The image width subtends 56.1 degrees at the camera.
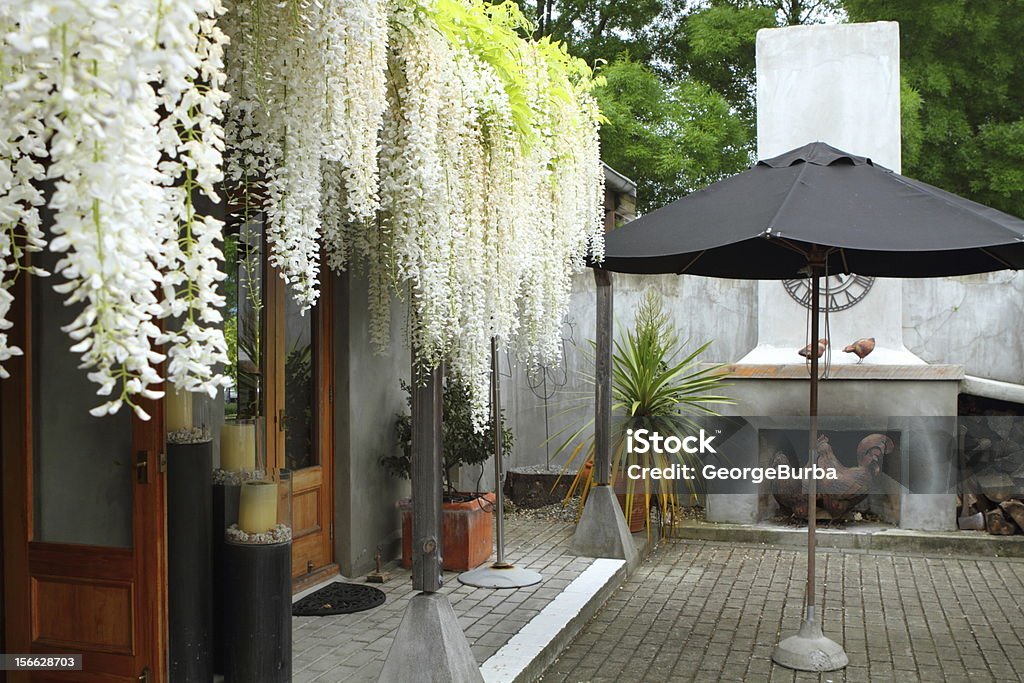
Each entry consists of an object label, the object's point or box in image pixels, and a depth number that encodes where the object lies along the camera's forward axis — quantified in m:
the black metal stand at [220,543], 3.04
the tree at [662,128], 11.34
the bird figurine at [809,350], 6.68
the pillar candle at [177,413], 2.96
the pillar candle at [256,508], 3.07
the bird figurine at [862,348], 6.66
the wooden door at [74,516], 2.75
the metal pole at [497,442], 4.93
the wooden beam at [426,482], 3.28
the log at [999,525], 6.21
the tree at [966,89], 11.31
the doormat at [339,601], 4.46
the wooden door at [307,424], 4.67
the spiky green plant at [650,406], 6.29
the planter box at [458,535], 5.32
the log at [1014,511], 6.17
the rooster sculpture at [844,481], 6.46
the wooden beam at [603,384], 5.94
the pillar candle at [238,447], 3.27
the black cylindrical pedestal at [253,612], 3.00
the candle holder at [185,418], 2.95
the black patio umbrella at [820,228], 3.56
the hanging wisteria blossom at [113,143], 1.17
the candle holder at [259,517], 3.06
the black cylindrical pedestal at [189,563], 2.83
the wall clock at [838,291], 6.88
